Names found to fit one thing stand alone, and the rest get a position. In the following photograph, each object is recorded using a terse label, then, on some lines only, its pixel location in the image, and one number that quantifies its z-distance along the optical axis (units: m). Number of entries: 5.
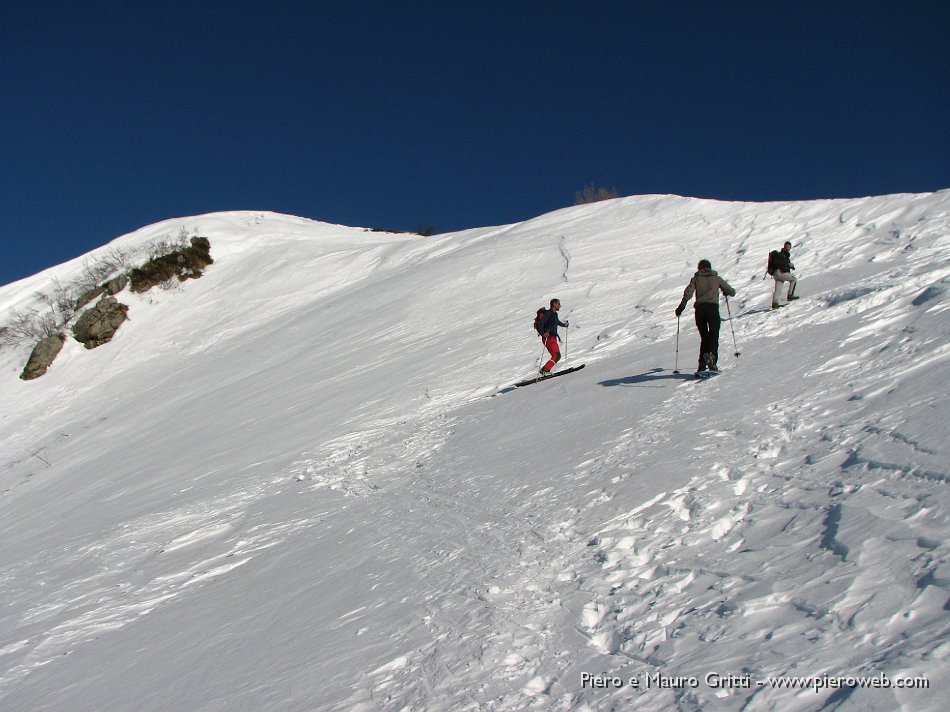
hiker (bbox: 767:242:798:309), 12.96
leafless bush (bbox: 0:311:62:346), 29.03
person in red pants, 13.35
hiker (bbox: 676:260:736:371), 9.99
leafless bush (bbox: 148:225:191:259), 33.16
